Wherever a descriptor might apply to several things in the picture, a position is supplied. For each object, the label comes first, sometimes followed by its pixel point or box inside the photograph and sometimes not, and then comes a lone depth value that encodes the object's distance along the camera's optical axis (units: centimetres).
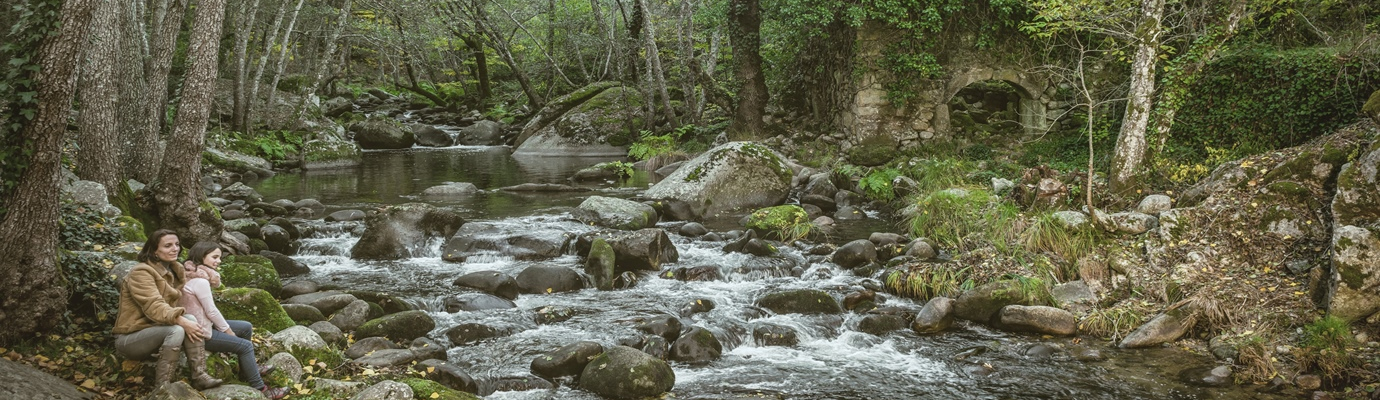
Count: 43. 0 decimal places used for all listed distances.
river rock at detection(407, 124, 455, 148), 3217
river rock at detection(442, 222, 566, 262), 1259
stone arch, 1884
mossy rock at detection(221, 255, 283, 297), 932
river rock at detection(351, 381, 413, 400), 590
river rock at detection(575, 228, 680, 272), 1167
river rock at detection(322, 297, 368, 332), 868
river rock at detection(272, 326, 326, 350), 675
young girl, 558
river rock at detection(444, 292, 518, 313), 978
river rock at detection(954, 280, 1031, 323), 942
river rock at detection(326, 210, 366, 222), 1471
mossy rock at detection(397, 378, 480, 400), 634
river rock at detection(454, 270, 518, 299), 1036
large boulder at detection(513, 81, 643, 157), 2881
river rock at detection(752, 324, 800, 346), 876
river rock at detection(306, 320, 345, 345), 783
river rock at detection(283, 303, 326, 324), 831
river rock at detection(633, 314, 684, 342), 875
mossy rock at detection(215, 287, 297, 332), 699
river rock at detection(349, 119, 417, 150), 3031
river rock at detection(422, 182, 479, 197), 1816
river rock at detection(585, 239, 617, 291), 1104
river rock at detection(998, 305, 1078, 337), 884
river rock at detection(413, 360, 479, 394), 721
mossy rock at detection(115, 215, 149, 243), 909
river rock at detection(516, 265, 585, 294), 1070
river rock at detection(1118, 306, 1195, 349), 835
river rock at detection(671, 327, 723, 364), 817
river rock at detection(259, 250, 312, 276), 1126
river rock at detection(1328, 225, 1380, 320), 753
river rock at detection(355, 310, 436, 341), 838
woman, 537
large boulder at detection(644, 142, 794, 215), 1614
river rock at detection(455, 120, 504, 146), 3303
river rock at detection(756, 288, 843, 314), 968
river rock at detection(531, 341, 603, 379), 765
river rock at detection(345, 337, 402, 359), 769
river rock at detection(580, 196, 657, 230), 1434
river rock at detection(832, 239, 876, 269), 1172
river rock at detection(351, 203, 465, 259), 1258
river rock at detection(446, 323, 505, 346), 859
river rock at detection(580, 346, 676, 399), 707
